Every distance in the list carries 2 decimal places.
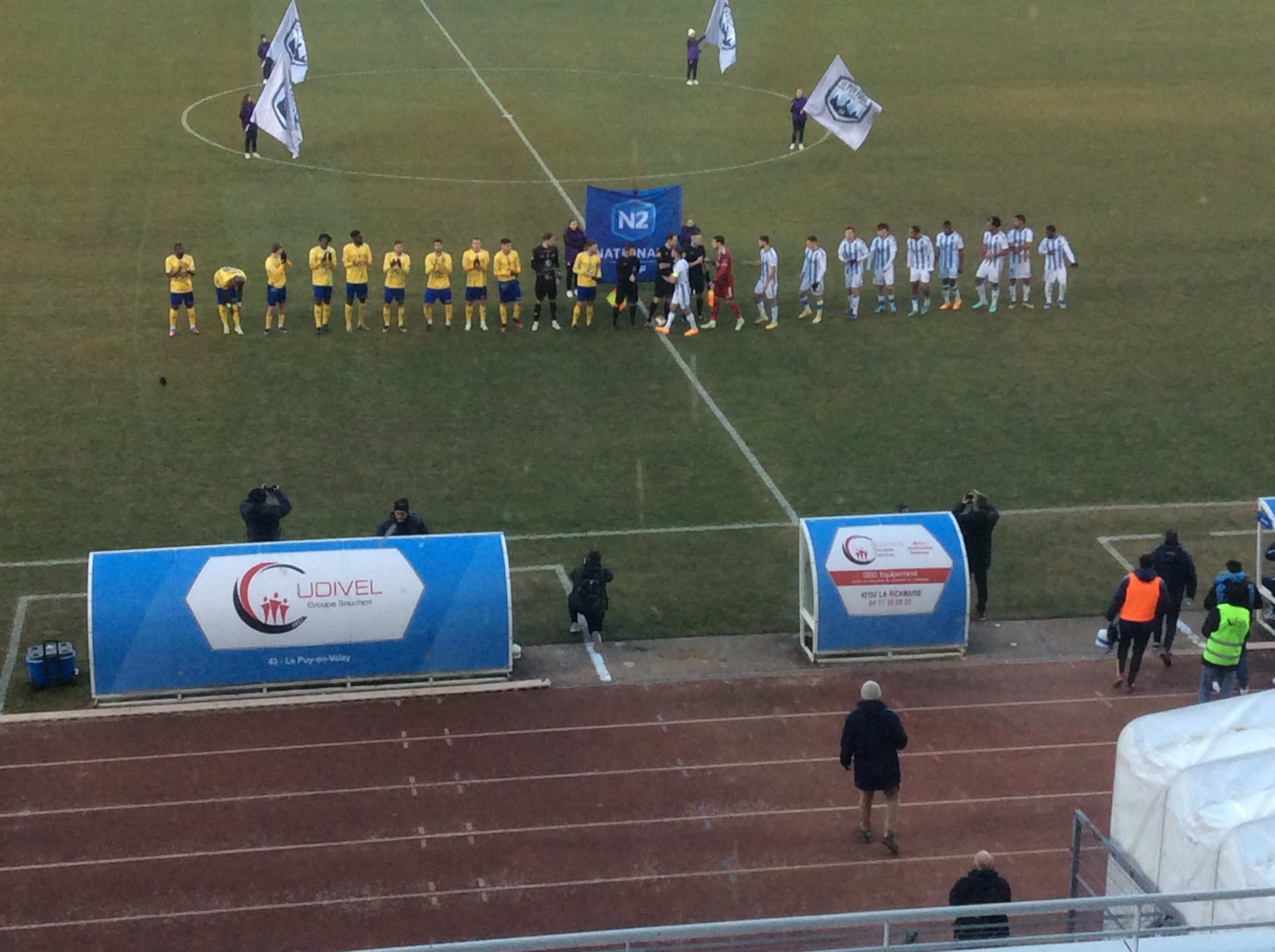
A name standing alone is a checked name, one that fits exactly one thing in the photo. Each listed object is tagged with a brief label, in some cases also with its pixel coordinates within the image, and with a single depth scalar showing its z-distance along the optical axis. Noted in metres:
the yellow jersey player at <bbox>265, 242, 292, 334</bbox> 26.28
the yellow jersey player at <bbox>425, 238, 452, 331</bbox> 27.05
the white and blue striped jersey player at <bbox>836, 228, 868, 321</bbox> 27.69
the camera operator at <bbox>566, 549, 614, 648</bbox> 17.52
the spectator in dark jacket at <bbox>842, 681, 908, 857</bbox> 13.55
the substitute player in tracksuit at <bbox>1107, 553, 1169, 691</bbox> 16.33
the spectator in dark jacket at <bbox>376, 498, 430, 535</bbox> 17.47
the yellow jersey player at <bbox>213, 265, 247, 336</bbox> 26.44
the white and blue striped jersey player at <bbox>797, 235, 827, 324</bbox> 27.45
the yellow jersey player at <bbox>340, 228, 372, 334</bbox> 26.61
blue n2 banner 28.09
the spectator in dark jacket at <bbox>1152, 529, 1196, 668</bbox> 17.08
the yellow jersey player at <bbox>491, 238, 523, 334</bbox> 26.88
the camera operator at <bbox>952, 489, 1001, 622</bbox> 17.94
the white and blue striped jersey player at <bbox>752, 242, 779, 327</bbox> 27.11
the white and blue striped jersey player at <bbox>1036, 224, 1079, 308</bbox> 28.08
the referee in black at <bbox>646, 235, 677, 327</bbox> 27.16
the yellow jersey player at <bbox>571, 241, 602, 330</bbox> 27.19
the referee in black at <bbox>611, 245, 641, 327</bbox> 27.36
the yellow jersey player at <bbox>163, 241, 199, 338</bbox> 25.97
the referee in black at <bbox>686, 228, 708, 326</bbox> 27.36
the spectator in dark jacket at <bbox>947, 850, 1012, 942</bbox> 11.27
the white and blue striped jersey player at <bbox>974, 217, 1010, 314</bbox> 28.06
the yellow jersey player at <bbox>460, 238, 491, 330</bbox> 27.03
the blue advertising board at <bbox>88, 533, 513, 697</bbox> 16.31
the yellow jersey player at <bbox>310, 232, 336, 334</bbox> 26.39
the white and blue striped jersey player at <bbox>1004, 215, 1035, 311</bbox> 28.20
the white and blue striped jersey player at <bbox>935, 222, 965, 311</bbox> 27.88
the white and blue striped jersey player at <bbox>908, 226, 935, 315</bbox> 27.78
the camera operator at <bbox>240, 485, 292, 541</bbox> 17.95
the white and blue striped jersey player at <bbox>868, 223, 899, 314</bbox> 28.00
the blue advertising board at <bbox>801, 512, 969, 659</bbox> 17.16
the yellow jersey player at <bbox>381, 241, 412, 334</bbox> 26.91
